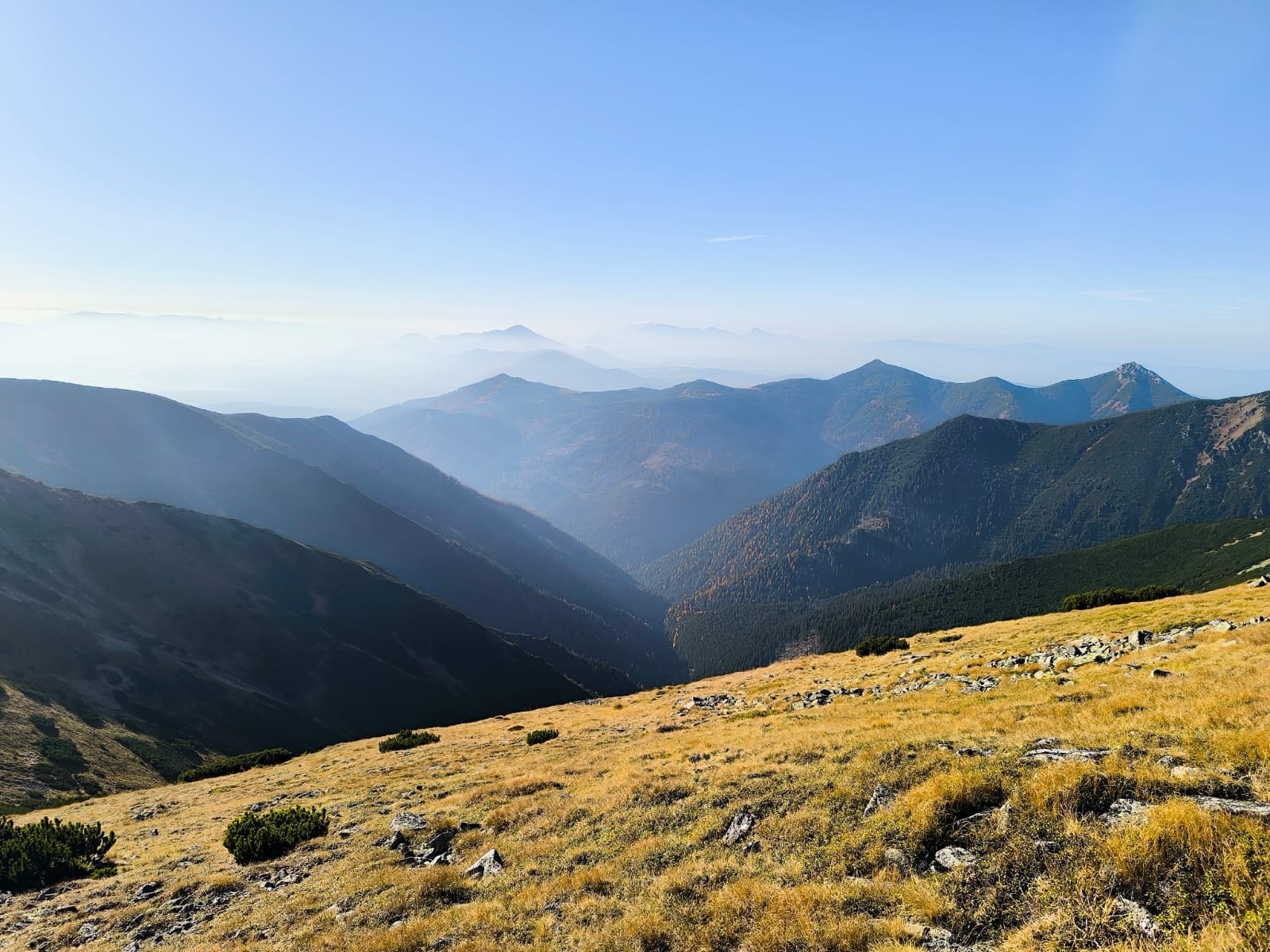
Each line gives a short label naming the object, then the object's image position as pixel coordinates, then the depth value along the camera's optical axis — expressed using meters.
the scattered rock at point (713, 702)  37.56
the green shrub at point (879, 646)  46.84
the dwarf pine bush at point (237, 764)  44.50
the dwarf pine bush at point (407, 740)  40.97
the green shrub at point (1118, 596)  50.58
